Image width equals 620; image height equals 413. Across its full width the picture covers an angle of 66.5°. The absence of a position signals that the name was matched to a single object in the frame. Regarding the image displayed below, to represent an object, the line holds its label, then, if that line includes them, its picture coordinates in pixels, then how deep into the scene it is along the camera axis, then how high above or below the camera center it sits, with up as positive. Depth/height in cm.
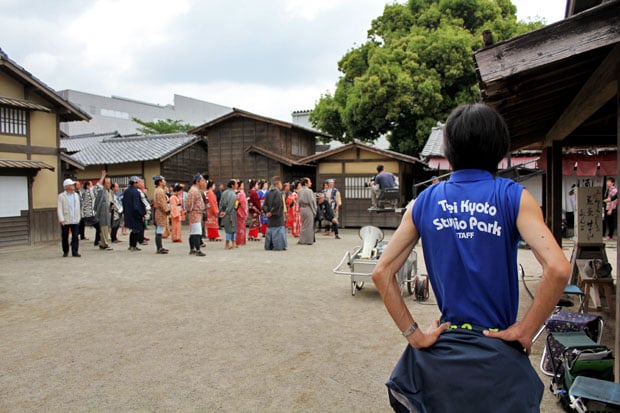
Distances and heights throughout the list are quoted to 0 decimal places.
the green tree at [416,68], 2134 +606
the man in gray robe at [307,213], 1357 -31
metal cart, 698 -93
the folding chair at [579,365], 344 -124
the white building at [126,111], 3725 +836
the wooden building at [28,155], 1314 +154
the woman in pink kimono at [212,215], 1292 -33
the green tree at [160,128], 3294 +546
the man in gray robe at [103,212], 1265 -17
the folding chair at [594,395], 260 -112
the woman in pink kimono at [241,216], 1291 -34
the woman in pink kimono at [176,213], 1302 -24
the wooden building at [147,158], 2200 +228
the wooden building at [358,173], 1845 +115
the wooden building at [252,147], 2105 +259
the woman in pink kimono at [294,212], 1588 -32
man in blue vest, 165 -30
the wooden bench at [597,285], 570 -108
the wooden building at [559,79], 304 +104
